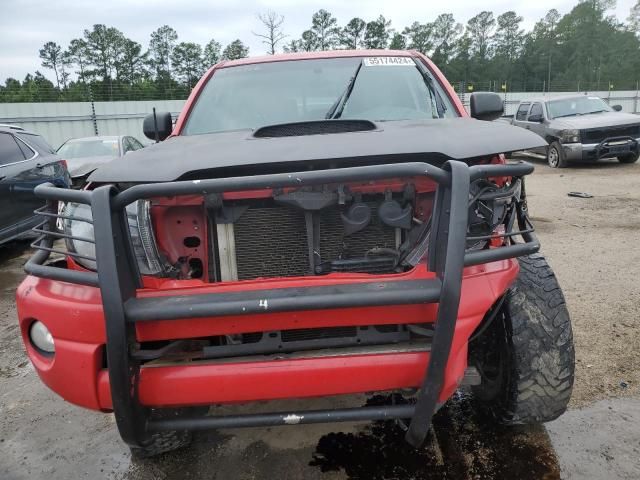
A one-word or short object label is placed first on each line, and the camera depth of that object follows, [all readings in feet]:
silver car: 31.19
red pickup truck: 5.45
